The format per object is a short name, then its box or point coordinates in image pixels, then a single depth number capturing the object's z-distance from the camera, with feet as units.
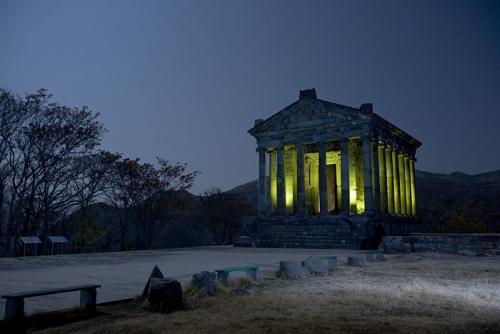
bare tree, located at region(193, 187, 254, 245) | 160.45
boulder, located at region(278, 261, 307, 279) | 35.94
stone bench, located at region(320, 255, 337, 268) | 45.65
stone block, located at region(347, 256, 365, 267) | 48.38
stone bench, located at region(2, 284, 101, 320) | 18.92
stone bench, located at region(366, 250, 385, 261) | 57.70
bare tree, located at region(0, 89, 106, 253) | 84.63
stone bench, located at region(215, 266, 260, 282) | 31.24
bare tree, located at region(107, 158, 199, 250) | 113.91
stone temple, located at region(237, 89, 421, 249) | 101.45
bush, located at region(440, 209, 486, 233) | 153.58
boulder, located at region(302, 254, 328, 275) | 38.86
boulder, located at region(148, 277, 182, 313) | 22.48
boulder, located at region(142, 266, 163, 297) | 24.56
